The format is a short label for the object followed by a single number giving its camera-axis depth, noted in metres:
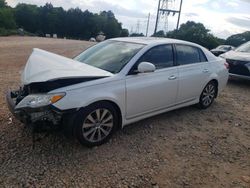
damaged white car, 2.36
